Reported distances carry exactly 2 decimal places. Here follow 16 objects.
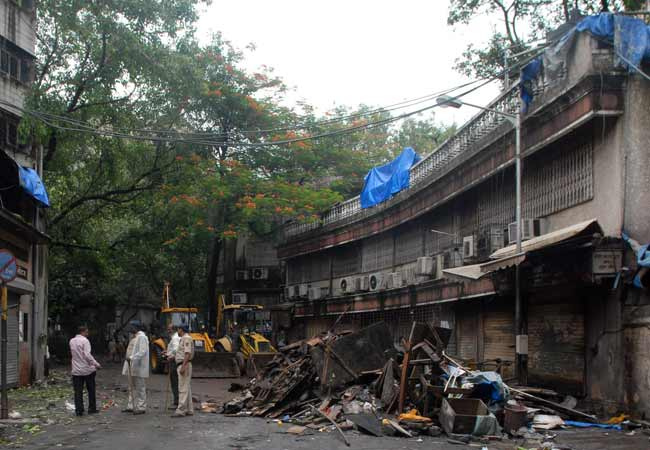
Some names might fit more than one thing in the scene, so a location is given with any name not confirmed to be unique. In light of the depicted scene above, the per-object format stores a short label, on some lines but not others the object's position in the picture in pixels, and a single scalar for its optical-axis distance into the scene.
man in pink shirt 14.59
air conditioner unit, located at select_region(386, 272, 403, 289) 26.00
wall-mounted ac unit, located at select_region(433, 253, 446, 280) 22.69
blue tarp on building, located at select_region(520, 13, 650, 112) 13.22
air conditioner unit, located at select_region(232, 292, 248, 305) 41.28
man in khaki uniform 15.06
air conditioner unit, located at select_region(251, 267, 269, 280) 42.59
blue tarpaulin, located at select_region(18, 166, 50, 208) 20.62
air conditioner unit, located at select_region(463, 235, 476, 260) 19.58
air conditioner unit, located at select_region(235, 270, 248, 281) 42.69
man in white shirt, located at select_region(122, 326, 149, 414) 15.24
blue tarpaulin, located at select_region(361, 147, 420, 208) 26.86
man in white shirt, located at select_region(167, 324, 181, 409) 15.88
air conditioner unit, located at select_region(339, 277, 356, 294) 30.64
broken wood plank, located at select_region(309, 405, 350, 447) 11.20
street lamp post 15.88
